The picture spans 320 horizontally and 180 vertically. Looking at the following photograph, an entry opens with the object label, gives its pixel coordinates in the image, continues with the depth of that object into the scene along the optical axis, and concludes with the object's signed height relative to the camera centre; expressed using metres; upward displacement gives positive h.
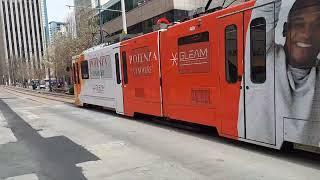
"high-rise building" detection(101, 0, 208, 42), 27.70 +7.70
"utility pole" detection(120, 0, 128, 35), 16.85 +4.04
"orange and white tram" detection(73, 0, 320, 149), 4.16 +0.03
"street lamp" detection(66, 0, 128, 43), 16.85 +4.10
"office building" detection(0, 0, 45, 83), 79.37 +16.90
